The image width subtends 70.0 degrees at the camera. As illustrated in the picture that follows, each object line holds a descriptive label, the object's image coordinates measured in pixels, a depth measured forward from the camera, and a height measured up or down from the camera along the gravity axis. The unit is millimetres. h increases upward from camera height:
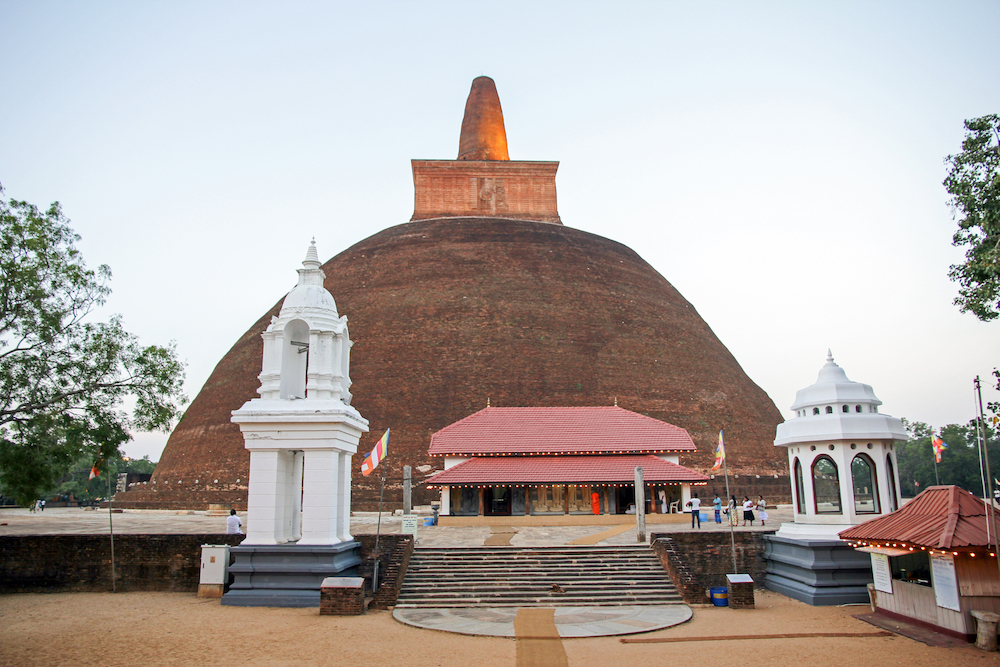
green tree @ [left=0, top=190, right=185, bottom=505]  14625 +2399
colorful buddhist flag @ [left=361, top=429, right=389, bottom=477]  16139 +543
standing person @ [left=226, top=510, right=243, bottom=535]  16109 -917
